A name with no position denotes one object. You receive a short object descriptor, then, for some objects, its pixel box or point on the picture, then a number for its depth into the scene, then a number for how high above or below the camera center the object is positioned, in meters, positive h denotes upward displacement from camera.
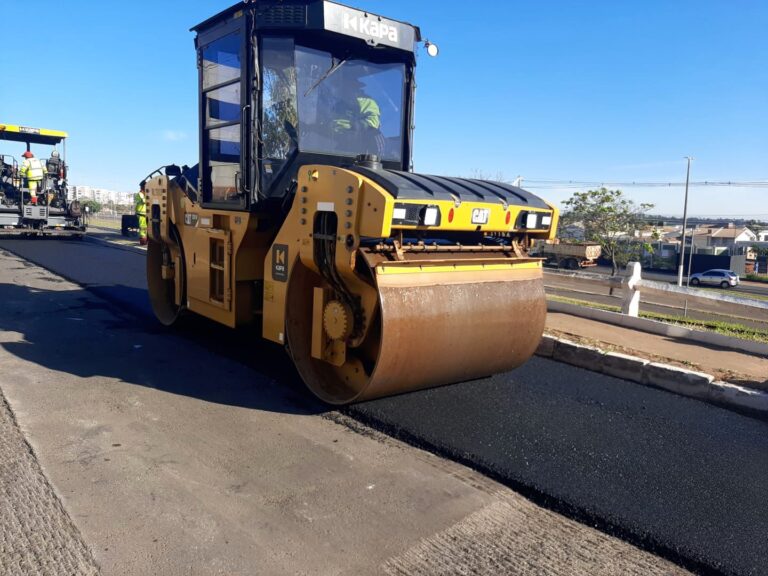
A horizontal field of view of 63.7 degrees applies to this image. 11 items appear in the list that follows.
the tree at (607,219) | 33.66 +0.05
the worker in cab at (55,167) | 19.80 +1.11
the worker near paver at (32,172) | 18.73 +0.87
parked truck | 32.47 -1.85
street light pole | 35.49 +0.51
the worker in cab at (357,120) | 5.23 +0.79
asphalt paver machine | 18.59 +0.07
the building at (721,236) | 67.44 -1.50
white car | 38.31 -3.36
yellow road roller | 3.93 -0.07
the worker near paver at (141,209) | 14.68 -0.12
